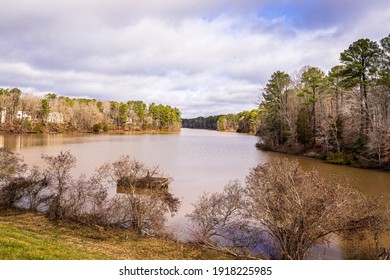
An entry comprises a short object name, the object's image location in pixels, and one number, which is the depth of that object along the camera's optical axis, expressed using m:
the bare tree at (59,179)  10.43
